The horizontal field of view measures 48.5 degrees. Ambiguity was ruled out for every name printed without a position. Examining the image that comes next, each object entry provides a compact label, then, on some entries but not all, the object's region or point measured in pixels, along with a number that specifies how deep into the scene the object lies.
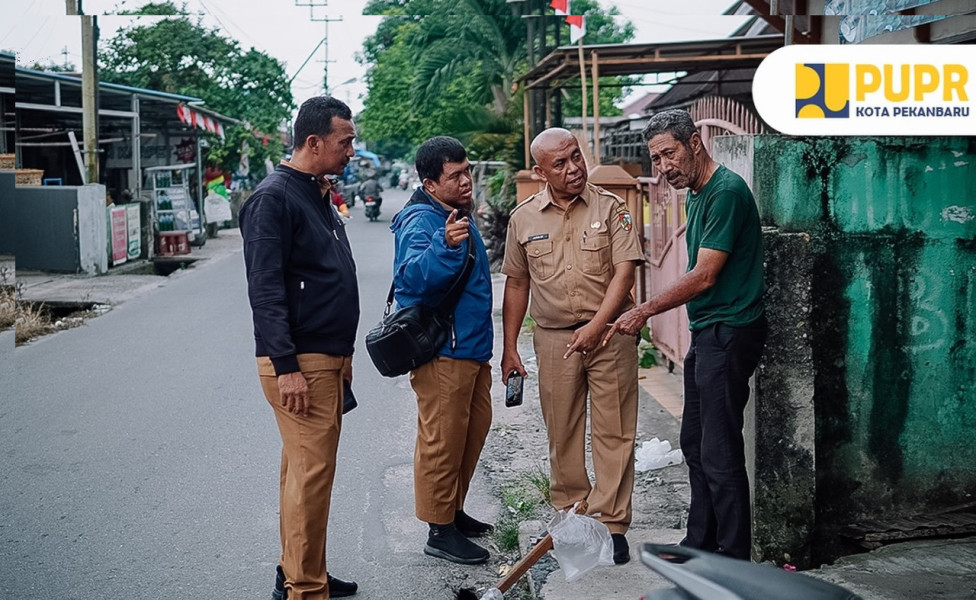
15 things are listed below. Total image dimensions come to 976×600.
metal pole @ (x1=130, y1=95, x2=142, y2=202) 20.62
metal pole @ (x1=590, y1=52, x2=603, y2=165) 11.43
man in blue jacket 4.70
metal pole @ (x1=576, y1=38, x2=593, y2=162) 11.72
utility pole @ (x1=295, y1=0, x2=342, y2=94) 62.03
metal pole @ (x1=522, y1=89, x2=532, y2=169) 16.70
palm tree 29.61
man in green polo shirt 4.15
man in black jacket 4.02
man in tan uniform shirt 4.61
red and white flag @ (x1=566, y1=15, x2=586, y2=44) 13.38
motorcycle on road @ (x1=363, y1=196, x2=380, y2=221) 31.22
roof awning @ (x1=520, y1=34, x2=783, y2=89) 12.56
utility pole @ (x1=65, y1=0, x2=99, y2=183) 17.67
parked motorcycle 2.11
